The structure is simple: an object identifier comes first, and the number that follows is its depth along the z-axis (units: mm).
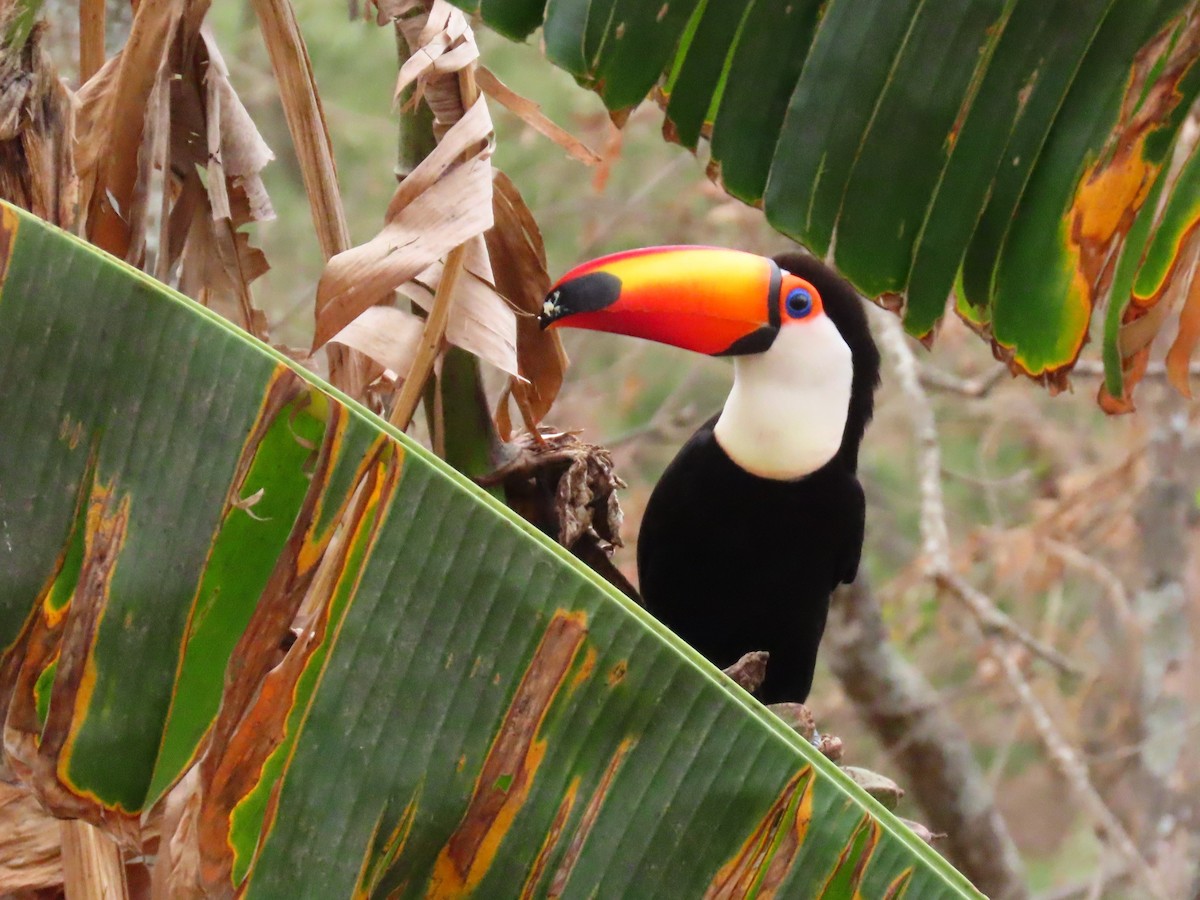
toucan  9762
